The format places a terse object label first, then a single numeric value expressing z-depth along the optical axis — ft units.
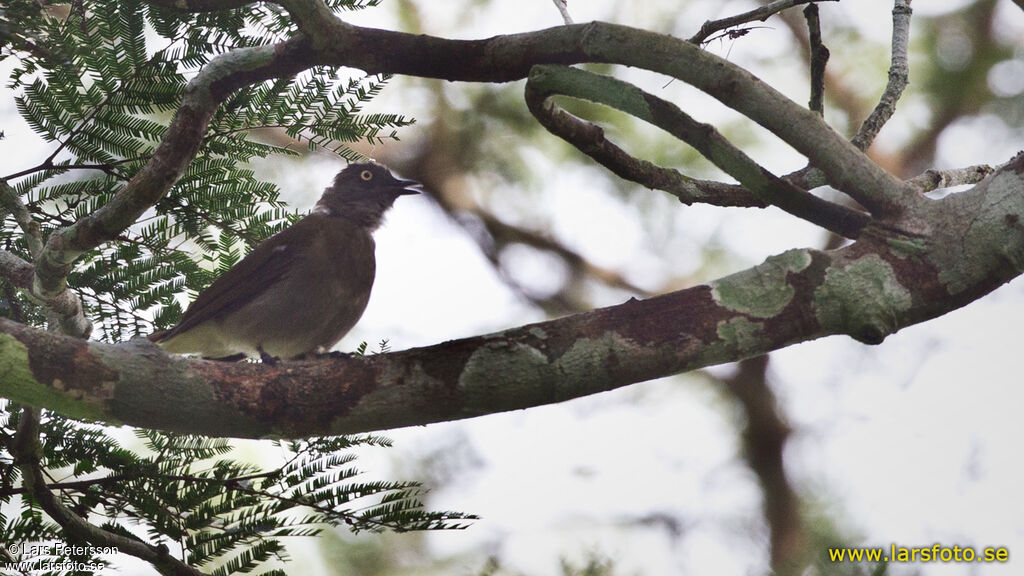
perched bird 31.09
